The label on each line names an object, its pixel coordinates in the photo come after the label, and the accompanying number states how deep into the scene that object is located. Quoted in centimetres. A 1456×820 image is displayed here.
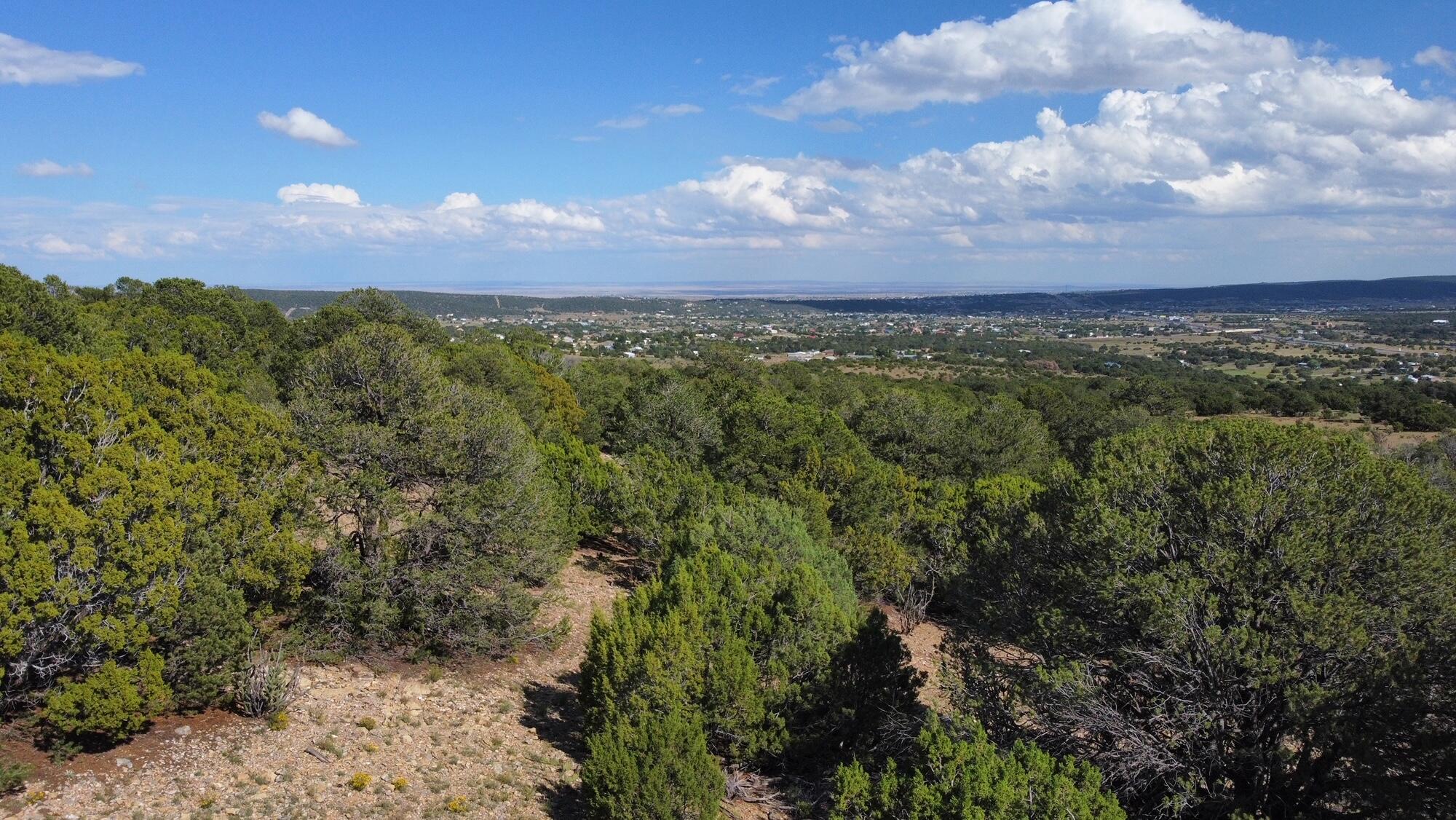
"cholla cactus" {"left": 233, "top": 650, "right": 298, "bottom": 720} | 1213
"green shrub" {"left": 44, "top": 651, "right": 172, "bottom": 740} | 970
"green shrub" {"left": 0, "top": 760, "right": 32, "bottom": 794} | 897
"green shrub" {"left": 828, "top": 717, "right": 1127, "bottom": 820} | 862
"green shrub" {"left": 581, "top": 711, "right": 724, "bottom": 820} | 1056
